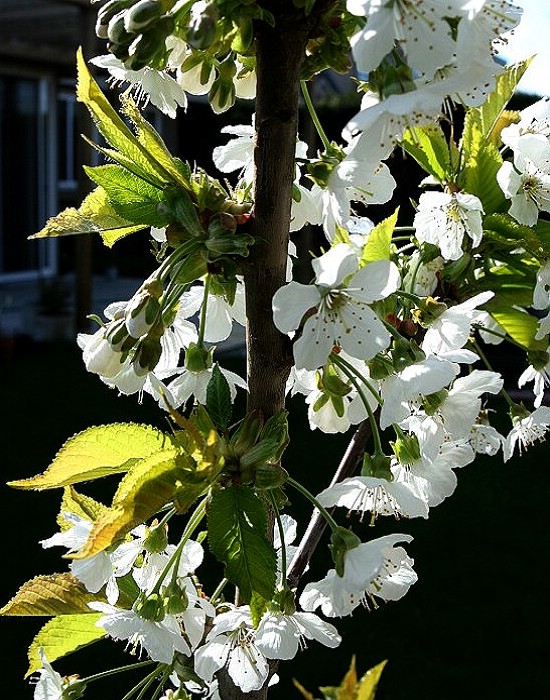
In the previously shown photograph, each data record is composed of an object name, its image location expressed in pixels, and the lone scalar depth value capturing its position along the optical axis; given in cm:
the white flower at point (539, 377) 46
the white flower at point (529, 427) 47
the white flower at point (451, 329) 39
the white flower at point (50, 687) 43
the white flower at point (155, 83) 39
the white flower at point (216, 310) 42
